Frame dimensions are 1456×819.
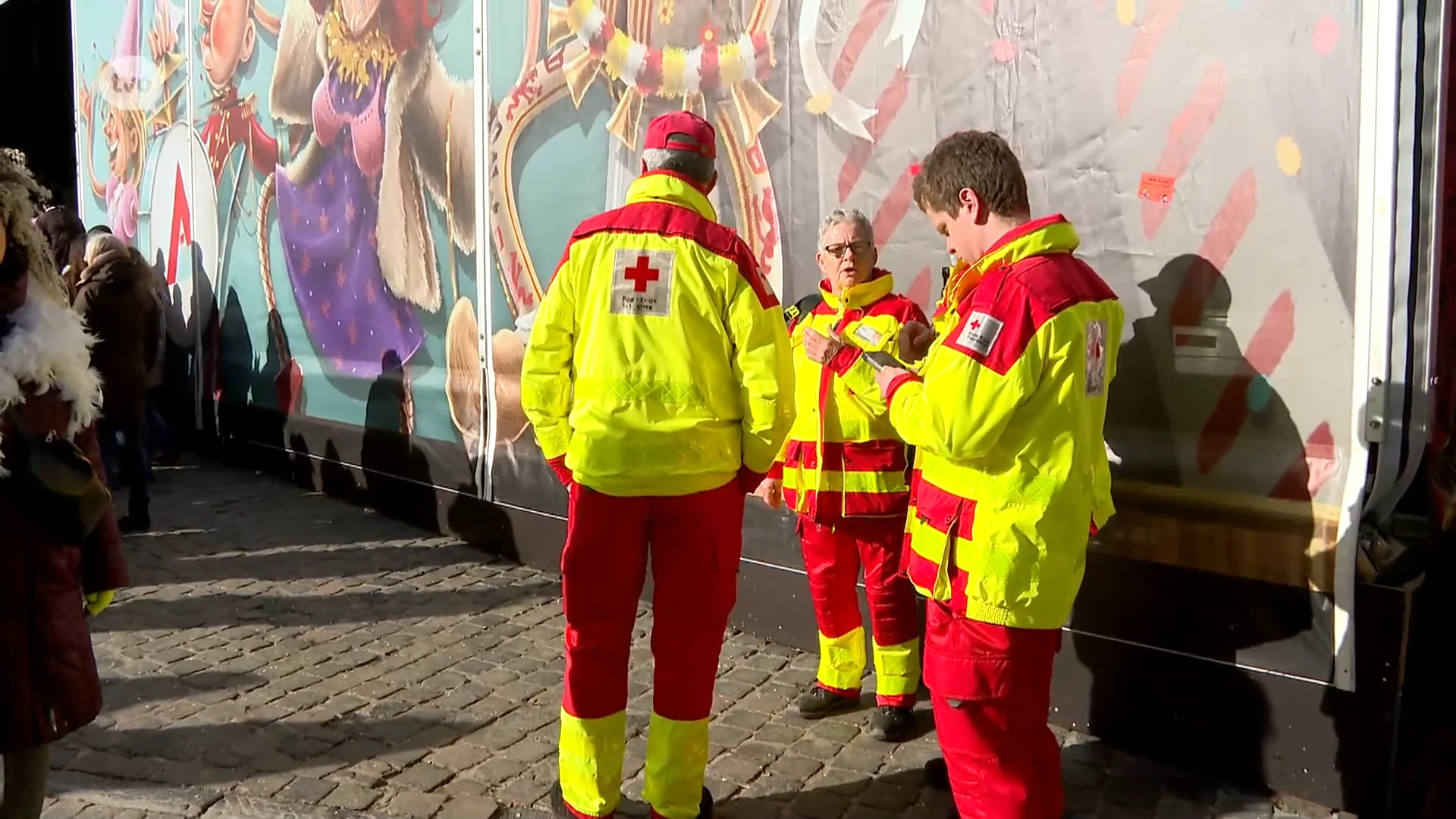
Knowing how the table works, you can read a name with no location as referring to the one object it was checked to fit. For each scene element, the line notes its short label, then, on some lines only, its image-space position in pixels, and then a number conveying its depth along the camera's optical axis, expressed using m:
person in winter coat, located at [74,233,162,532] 6.82
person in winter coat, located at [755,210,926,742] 4.00
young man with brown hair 2.71
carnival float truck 3.39
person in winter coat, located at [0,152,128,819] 2.75
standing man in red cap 3.19
